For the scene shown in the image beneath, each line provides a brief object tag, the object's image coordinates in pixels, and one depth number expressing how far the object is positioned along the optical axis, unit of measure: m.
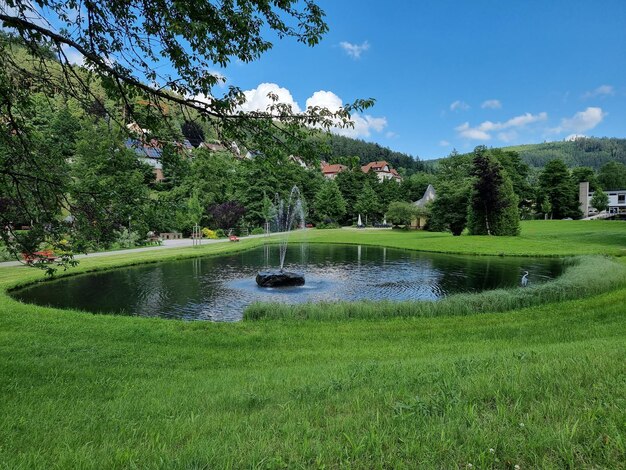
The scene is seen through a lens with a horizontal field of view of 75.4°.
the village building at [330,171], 130.66
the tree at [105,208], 5.55
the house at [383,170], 126.06
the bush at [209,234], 50.88
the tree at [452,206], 45.44
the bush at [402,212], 57.69
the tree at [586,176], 88.00
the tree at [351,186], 77.94
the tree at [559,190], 71.94
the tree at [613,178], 105.81
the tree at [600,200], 80.38
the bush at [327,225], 68.81
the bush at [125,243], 33.88
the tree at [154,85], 4.95
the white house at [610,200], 83.88
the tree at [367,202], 73.56
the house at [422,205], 59.68
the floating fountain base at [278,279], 17.97
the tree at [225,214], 54.38
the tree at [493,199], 39.84
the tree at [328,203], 70.25
